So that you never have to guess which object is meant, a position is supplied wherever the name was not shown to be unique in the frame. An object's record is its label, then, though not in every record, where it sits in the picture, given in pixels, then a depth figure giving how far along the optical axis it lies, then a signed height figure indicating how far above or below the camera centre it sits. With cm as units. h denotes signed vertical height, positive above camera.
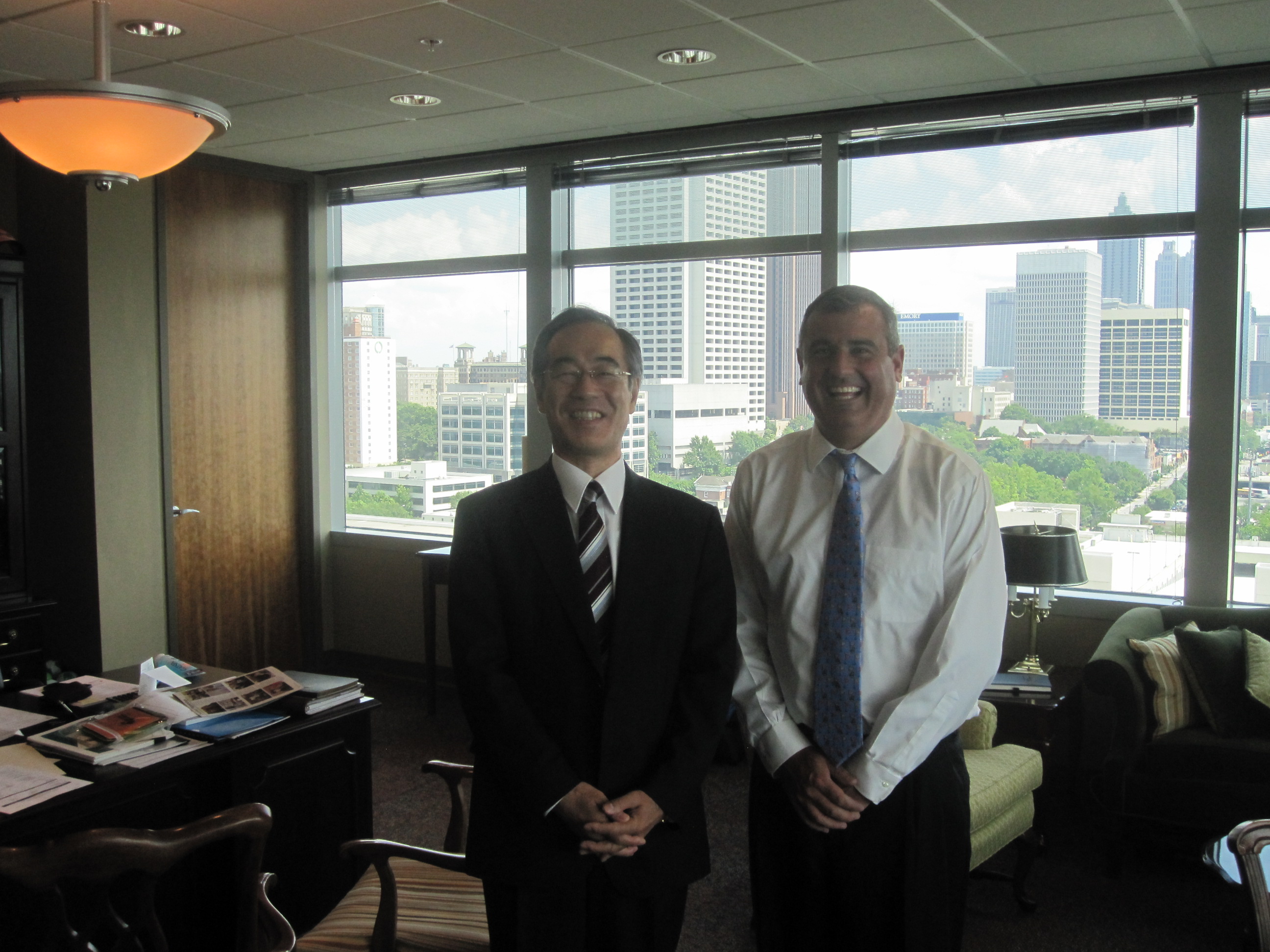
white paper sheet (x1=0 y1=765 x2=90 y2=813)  223 -80
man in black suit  177 -44
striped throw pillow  364 -94
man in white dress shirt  186 -45
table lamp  394 -54
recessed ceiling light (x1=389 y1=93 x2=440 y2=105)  449 +132
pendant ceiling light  257 +71
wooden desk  236 -94
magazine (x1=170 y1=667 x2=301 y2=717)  278 -74
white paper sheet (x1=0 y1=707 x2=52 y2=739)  267 -78
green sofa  348 -118
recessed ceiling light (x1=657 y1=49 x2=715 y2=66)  388 +129
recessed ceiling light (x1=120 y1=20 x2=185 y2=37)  356 +128
